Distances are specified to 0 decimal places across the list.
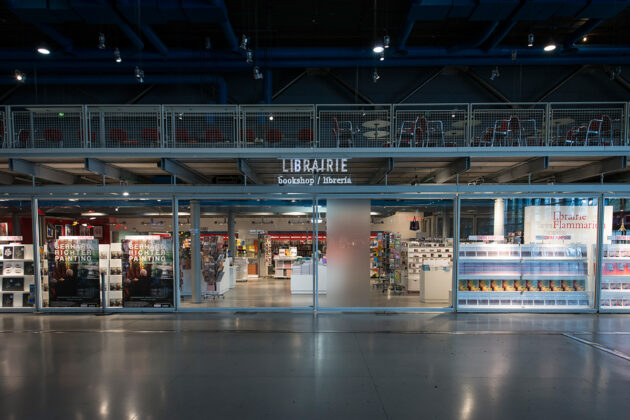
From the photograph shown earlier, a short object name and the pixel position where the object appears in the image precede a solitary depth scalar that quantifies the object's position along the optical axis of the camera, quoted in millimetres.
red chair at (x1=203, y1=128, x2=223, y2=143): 8964
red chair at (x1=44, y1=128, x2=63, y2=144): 10524
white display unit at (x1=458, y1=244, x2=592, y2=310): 8328
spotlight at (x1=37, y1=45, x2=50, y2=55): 11406
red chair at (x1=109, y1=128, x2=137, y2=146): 9406
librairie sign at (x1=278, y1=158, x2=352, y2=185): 7785
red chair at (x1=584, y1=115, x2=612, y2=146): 8086
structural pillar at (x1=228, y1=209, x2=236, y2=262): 10419
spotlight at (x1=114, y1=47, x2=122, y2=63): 10234
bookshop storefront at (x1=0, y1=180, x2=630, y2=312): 8125
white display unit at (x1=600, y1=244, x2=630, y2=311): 8172
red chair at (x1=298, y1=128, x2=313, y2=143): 9285
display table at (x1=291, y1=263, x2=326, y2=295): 11562
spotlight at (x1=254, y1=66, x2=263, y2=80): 10805
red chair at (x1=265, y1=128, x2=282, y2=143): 9695
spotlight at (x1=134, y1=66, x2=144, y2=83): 9297
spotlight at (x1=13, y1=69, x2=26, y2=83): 10648
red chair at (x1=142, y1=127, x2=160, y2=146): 9059
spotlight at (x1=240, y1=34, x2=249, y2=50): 9618
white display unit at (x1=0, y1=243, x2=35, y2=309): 8305
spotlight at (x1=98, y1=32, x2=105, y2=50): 10094
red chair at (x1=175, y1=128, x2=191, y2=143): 9112
